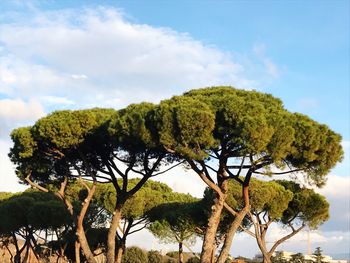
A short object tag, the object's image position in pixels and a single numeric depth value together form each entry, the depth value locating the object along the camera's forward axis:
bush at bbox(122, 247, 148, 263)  40.84
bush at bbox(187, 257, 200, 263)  38.61
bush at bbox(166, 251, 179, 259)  48.20
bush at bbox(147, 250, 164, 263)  42.91
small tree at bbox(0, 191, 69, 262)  26.11
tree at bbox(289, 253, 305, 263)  41.51
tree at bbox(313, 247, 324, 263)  42.09
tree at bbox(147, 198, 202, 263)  26.36
